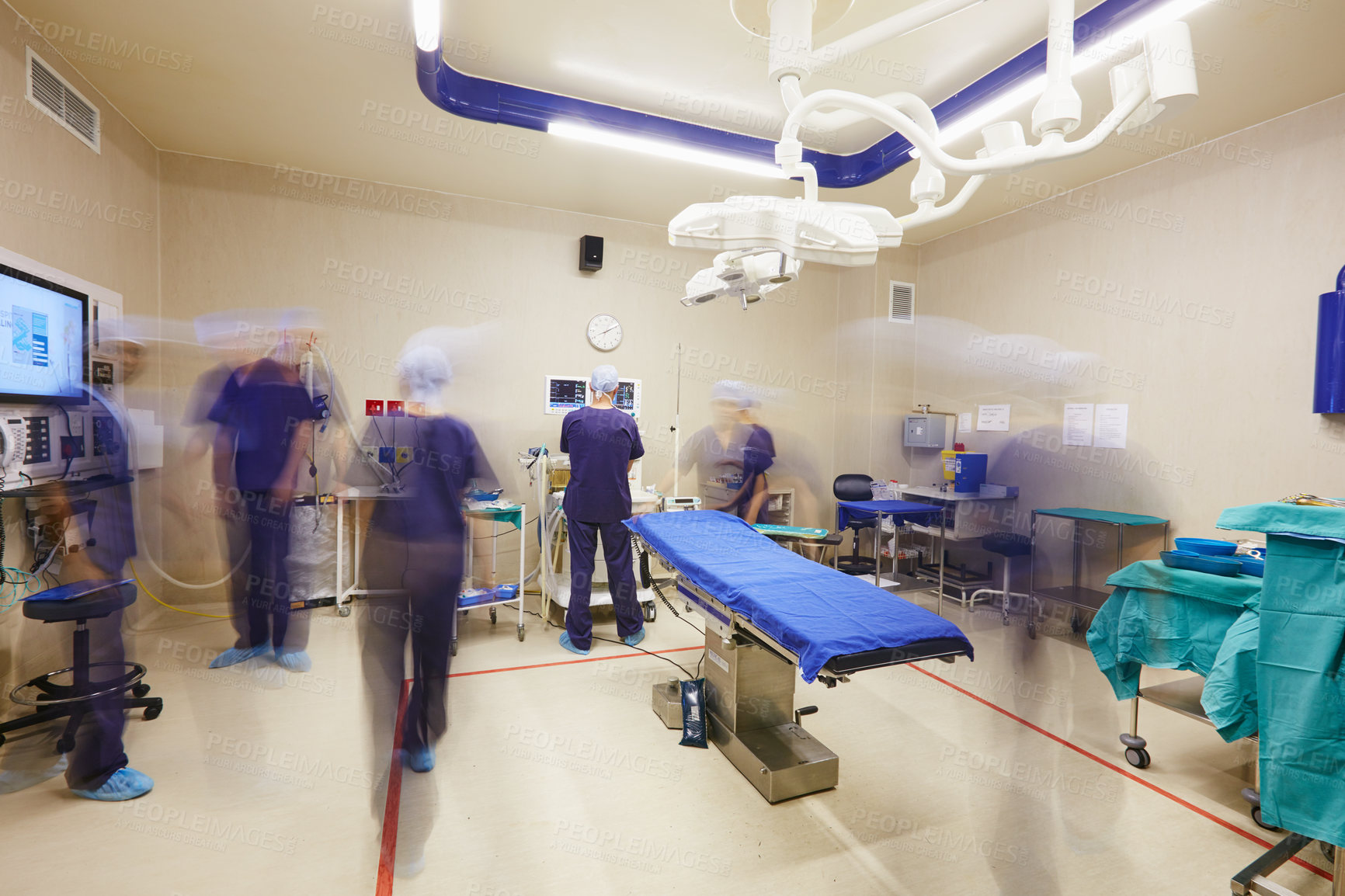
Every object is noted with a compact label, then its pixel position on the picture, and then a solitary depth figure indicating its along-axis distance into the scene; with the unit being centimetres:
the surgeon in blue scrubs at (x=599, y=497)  377
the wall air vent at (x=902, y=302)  612
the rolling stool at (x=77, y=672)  242
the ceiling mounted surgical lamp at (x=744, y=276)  221
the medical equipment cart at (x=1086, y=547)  408
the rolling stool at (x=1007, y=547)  445
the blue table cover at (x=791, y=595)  196
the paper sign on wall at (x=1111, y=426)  434
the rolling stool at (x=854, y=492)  558
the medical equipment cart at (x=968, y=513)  496
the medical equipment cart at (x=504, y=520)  399
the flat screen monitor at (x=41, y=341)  256
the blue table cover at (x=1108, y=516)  393
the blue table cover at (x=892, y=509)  482
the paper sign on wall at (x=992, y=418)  520
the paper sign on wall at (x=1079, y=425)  455
